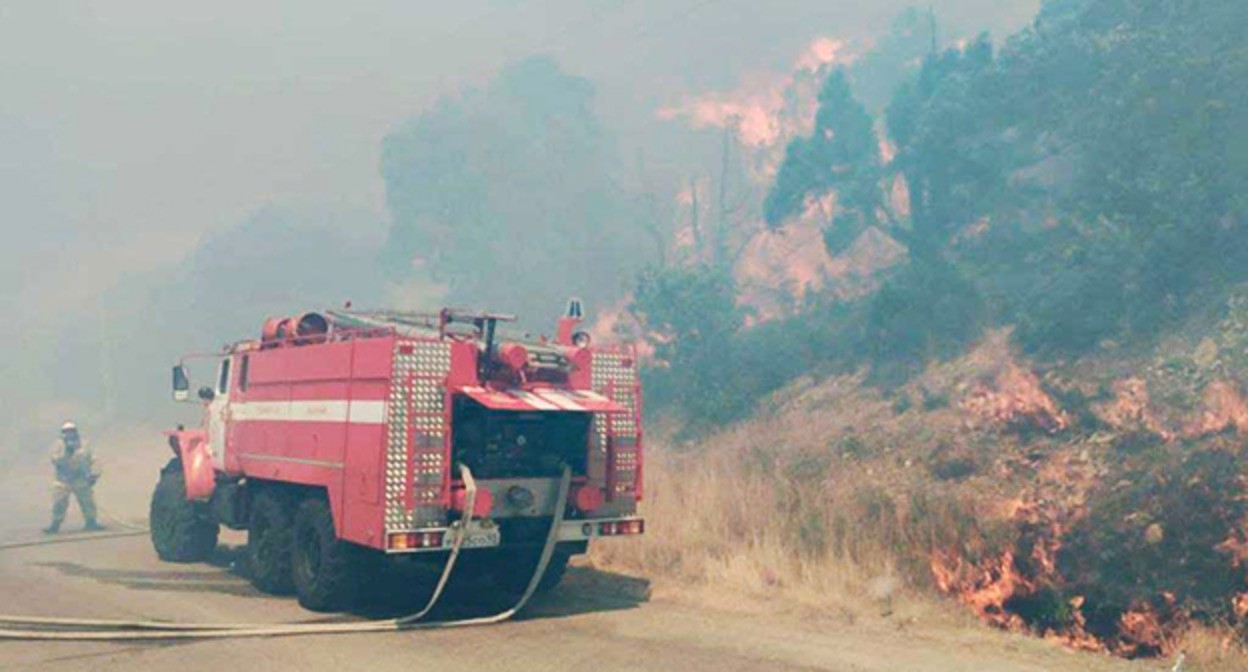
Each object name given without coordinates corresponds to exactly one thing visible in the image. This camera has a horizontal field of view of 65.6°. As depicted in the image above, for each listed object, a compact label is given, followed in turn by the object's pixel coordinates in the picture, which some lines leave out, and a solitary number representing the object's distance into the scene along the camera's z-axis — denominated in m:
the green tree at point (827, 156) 35.44
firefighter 18.61
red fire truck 9.01
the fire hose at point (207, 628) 8.52
